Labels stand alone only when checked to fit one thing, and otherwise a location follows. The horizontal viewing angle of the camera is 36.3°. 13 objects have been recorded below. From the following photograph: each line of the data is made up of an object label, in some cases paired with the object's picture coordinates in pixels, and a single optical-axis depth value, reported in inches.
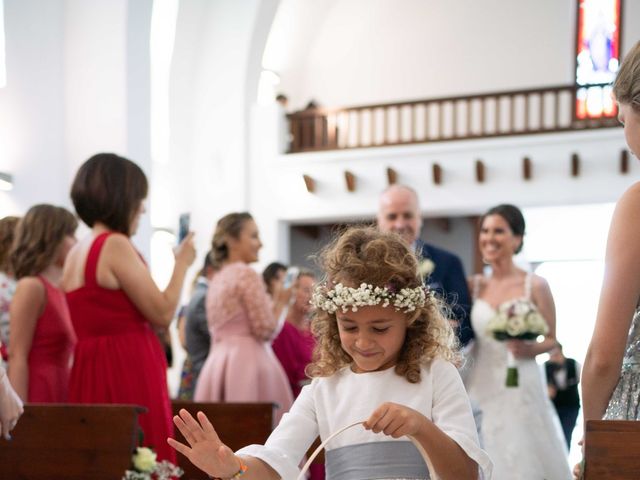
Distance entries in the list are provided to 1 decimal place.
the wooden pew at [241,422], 166.4
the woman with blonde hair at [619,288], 95.4
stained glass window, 650.8
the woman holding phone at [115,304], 150.7
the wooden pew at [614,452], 83.0
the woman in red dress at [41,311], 165.5
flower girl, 102.3
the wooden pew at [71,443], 137.1
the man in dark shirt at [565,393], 342.6
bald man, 206.4
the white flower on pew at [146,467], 135.5
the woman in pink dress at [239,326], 220.4
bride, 211.2
